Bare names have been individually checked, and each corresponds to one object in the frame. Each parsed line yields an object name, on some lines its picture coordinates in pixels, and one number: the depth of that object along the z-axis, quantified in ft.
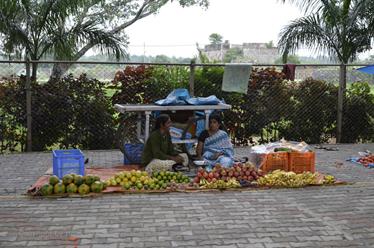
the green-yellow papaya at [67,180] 23.07
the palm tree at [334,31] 39.70
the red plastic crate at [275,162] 27.66
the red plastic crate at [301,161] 27.58
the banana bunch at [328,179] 25.41
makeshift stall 28.50
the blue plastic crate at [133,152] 30.48
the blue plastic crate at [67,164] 25.07
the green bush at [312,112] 38.42
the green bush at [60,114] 33.68
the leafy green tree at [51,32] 34.17
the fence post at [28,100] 32.91
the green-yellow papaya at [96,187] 22.98
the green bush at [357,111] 39.60
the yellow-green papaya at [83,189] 22.70
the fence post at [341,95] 38.24
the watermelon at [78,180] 23.11
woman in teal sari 28.50
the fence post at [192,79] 35.65
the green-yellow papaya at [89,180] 23.24
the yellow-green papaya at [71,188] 22.74
